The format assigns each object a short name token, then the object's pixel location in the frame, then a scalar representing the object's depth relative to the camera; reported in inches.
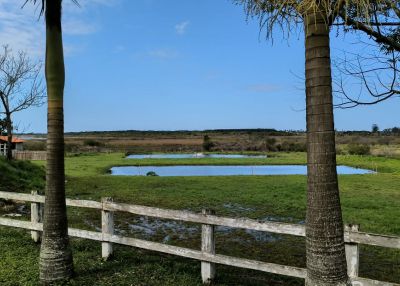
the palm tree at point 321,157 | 165.3
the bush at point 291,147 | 3681.1
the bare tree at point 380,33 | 224.3
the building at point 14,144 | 2278.5
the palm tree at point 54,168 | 291.4
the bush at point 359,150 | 2933.1
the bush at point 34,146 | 3331.0
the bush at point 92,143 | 4313.5
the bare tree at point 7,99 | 1263.5
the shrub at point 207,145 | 4139.0
